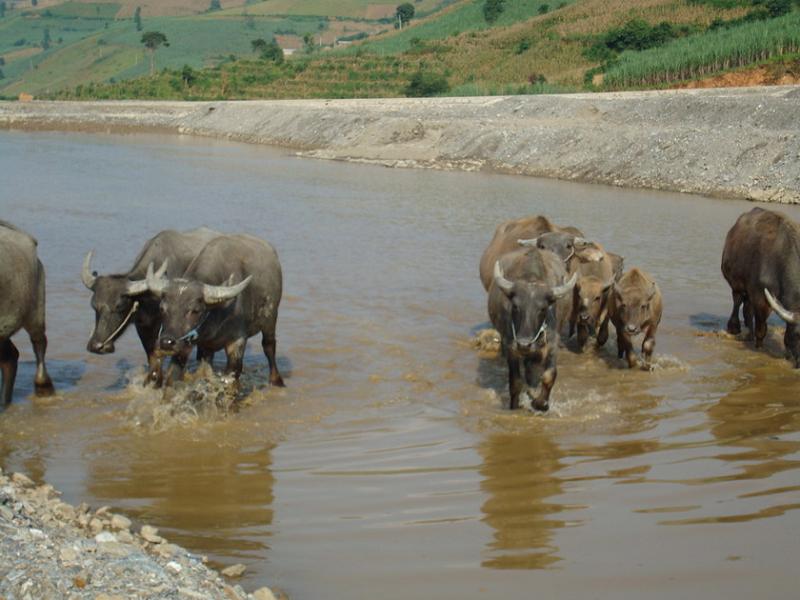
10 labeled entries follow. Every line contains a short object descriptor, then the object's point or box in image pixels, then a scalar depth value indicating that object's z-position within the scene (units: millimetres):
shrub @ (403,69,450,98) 69688
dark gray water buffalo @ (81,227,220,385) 10430
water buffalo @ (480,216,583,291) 13859
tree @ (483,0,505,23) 108500
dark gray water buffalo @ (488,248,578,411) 10062
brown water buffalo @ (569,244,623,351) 13094
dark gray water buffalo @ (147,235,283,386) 9773
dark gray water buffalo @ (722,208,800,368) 13266
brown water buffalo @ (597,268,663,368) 12406
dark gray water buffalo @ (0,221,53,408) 10273
